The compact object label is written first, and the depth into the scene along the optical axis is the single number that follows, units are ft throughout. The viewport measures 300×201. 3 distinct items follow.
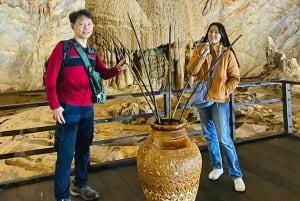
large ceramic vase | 4.82
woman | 7.02
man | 5.84
